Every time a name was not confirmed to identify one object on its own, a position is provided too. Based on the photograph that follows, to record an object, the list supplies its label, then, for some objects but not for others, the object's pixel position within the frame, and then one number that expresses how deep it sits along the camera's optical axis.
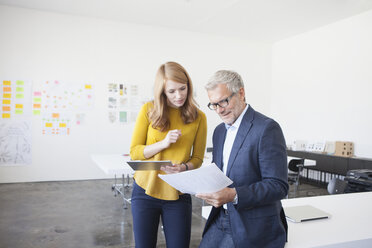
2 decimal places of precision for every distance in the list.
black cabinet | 5.58
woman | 1.68
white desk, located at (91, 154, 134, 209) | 3.82
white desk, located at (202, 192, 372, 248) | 1.45
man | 1.27
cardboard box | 6.00
